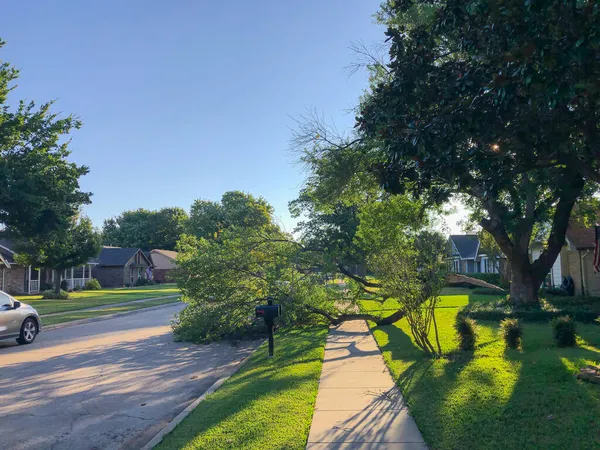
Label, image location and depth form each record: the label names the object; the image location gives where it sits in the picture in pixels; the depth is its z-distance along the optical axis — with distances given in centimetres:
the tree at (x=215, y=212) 6588
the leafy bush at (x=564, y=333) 948
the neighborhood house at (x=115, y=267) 5378
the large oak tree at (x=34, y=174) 2030
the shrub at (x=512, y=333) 946
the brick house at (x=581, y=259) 2103
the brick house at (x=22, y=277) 3591
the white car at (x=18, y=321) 1250
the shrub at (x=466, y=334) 939
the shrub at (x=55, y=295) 3300
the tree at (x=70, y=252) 3338
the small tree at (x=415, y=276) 846
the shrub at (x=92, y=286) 4622
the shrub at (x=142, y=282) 5697
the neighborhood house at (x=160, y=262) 6588
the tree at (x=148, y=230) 8531
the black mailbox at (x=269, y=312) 972
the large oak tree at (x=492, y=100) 484
